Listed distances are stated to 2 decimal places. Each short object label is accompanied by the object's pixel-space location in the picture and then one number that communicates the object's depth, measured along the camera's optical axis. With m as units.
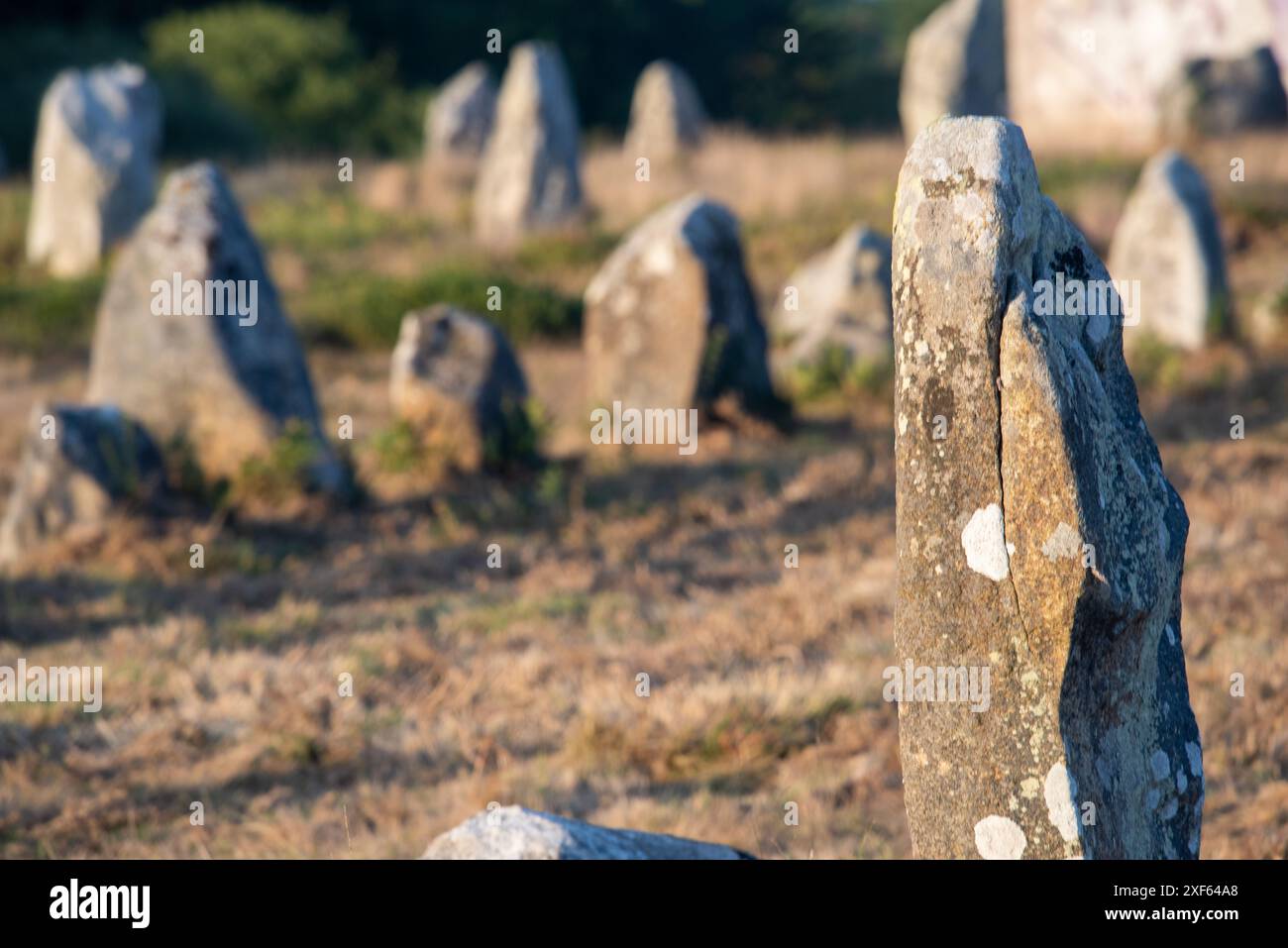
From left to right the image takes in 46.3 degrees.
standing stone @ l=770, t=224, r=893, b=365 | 10.76
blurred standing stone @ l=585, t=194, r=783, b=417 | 9.19
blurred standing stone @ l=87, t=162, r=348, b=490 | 8.22
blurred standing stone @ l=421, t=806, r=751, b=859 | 2.89
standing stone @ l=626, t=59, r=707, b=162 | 20.86
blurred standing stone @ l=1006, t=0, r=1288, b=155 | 19.00
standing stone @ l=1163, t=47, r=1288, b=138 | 16.89
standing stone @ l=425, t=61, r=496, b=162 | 20.55
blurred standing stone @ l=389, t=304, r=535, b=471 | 8.80
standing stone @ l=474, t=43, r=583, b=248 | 15.58
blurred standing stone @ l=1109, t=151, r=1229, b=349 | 10.70
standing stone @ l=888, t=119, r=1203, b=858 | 2.84
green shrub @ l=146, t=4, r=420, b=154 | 24.92
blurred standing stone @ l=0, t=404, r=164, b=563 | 7.45
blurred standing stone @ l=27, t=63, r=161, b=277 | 15.02
